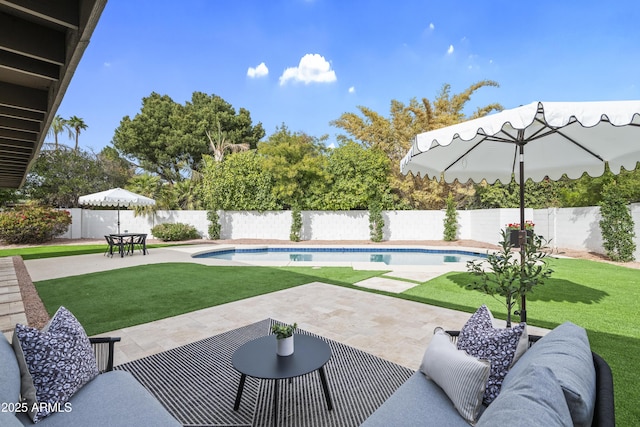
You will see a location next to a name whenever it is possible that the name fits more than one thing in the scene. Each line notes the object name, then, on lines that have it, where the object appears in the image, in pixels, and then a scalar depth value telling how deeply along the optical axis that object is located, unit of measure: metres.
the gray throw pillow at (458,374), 1.65
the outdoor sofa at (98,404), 1.54
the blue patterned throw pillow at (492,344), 1.73
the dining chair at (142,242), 10.60
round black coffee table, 2.08
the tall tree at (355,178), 15.53
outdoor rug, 2.35
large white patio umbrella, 2.74
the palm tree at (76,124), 22.06
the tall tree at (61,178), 16.73
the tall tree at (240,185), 15.94
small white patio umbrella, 10.30
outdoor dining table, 10.10
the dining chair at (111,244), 10.19
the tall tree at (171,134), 22.94
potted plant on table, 2.30
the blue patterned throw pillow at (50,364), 1.69
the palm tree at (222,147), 20.42
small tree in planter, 2.78
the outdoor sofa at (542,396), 1.01
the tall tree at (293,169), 15.04
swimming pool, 11.67
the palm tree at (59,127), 20.14
